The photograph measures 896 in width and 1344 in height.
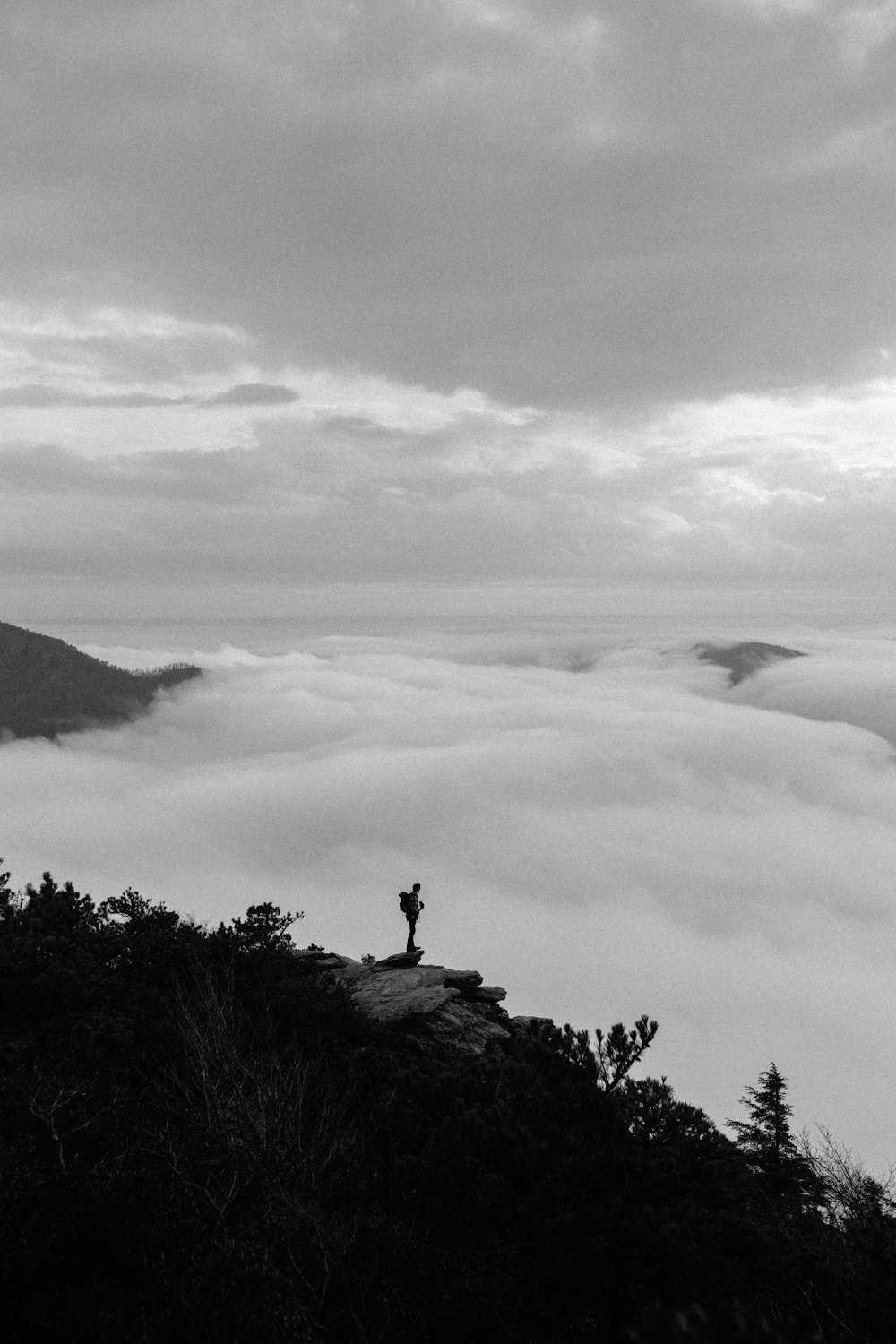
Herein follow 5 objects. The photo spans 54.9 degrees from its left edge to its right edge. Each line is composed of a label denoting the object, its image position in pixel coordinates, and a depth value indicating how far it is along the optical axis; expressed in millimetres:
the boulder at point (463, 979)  32406
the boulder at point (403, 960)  35344
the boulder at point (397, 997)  29344
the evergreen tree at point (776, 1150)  28953
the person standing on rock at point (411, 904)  33406
